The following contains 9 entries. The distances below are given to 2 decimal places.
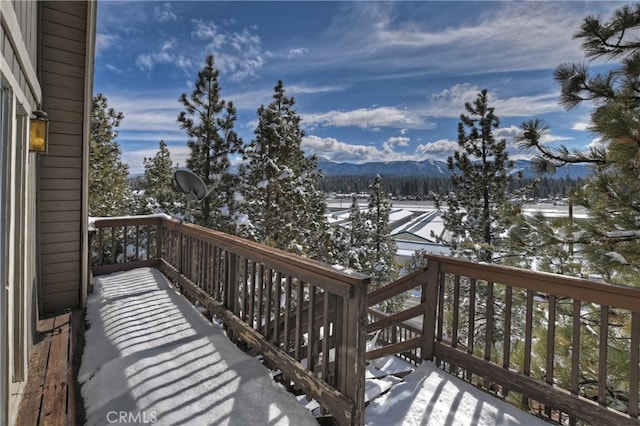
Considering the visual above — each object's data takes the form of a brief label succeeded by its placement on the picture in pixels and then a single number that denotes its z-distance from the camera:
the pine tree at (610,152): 2.63
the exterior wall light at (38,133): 2.38
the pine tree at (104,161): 10.88
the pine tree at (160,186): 12.95
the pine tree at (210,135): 10.55
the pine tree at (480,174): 10.17
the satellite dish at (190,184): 4.87
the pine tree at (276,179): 10.67
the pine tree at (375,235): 19.74
